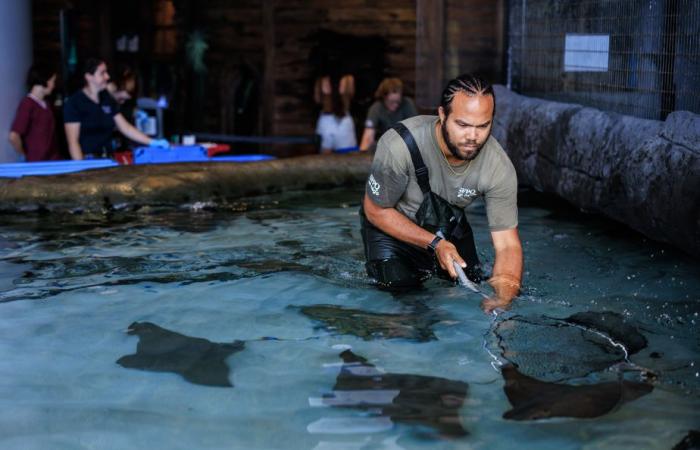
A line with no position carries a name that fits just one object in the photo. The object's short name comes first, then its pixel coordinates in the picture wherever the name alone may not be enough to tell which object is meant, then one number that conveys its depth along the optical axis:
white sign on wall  9.13
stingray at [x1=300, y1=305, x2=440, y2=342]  5.39
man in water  5.28
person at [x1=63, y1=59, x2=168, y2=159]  9.90
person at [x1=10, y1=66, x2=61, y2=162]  9.95
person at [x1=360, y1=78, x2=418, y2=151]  11.70
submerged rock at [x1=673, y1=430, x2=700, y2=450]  3.87
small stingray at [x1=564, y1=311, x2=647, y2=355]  5.23
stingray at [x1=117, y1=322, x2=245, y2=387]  4.78
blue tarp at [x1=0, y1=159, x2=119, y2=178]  9.62
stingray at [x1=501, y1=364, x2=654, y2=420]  4.20
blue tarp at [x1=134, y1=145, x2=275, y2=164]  10.45
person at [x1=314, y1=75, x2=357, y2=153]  13.16
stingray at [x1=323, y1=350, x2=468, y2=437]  4.16
